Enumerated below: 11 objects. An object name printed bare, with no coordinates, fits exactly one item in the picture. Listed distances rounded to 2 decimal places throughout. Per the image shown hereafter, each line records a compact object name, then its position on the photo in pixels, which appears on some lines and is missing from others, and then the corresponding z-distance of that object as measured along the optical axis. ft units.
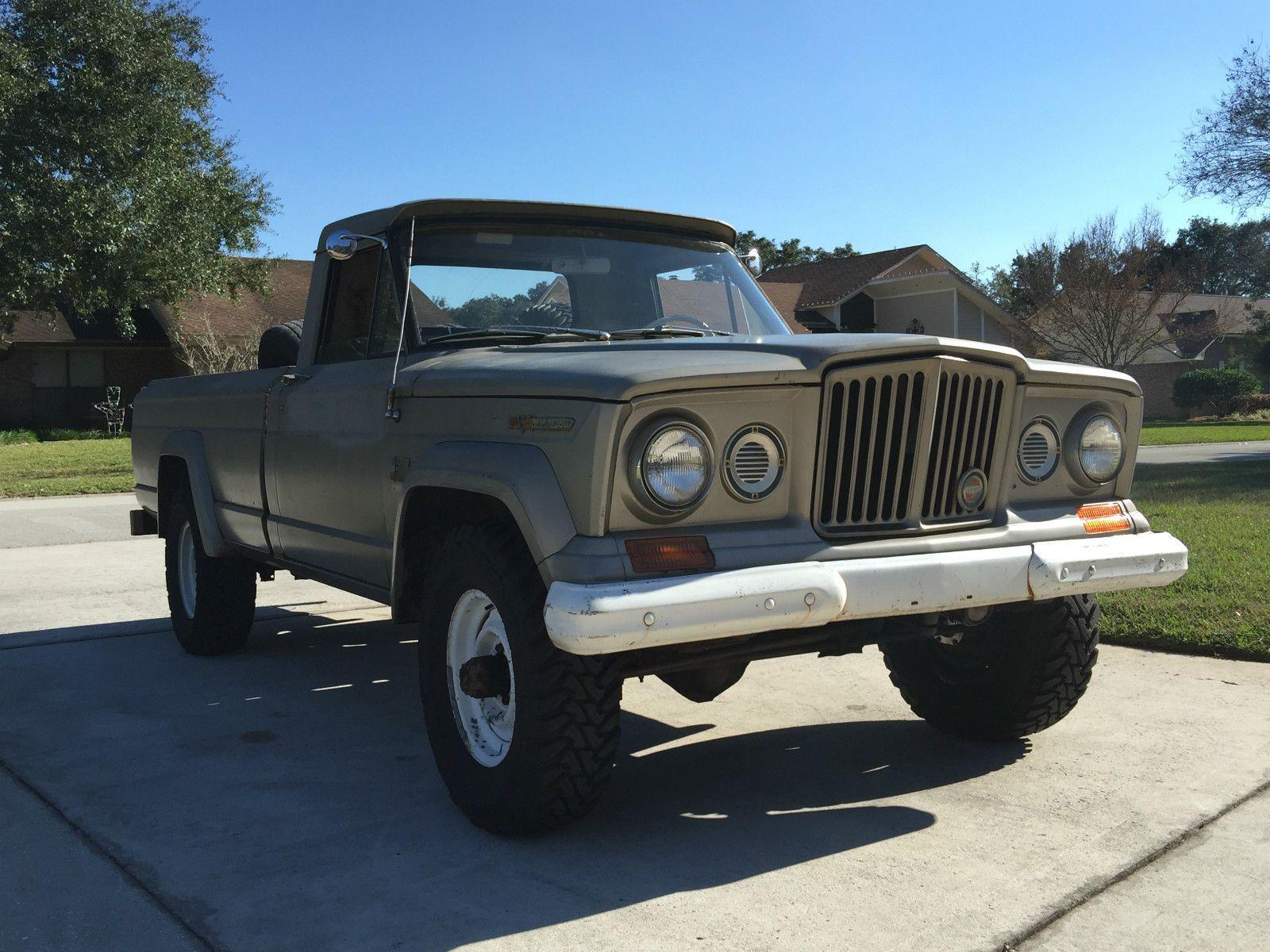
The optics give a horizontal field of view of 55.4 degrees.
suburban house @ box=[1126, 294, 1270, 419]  155.63
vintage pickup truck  10.78
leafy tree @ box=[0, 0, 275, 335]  77.05
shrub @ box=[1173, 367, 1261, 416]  143.54
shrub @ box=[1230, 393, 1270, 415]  141.49
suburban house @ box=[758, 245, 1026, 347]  127.34
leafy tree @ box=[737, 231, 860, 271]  231.71
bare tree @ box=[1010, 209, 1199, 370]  116.78
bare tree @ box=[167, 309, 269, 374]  102.42
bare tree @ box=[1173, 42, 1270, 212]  73.72
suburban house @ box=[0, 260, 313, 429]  111.24
